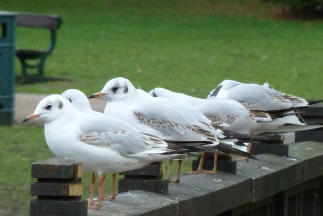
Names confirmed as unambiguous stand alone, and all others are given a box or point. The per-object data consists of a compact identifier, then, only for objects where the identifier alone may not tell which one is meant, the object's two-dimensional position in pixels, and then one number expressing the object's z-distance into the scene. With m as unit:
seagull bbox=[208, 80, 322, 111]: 13.73
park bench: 38.81
